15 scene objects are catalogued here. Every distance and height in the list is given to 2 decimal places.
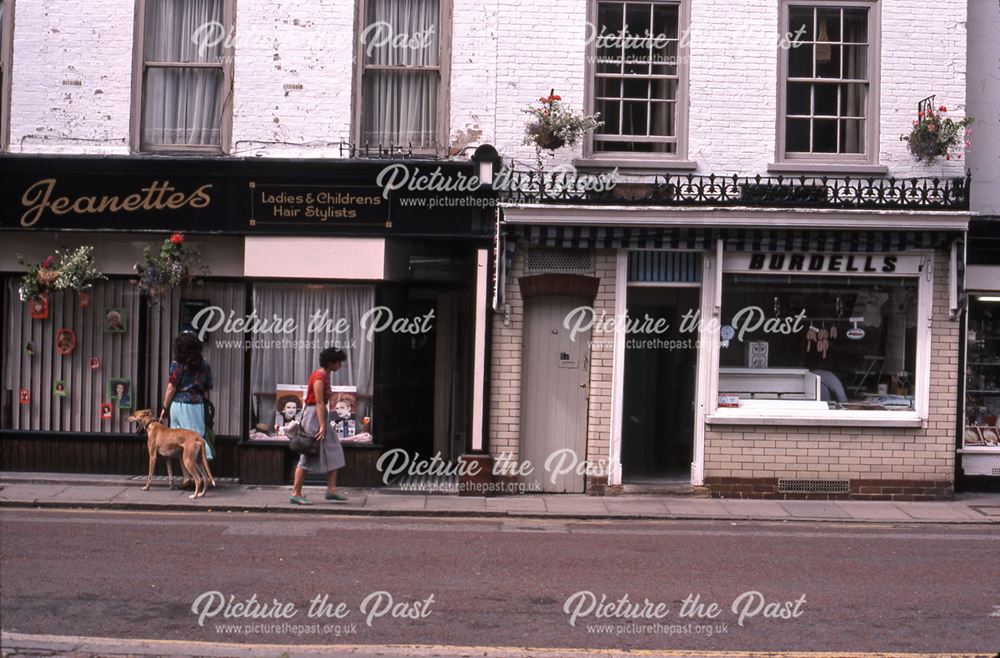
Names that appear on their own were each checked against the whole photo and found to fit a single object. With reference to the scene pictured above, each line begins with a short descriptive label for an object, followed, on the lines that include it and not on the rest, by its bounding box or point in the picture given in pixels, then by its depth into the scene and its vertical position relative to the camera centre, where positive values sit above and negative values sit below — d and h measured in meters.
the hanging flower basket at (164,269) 13.69 +0.83
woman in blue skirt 13.55 -0.58
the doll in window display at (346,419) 14.27 -0.98
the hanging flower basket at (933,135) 13.81 +2.74
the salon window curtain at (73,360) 14.60 -0.33
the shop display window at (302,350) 14.29 -0.12
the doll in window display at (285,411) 14.29 -0.90
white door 14.33 -0.60
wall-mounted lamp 13.85 +2.24
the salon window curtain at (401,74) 14.45 +3.45
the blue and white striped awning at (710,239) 13.89 +1.41
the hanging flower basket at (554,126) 13.69 +2.70
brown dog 13.09 -1.26
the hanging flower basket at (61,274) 13.80 +0.73
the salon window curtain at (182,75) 14.48 +3.36
